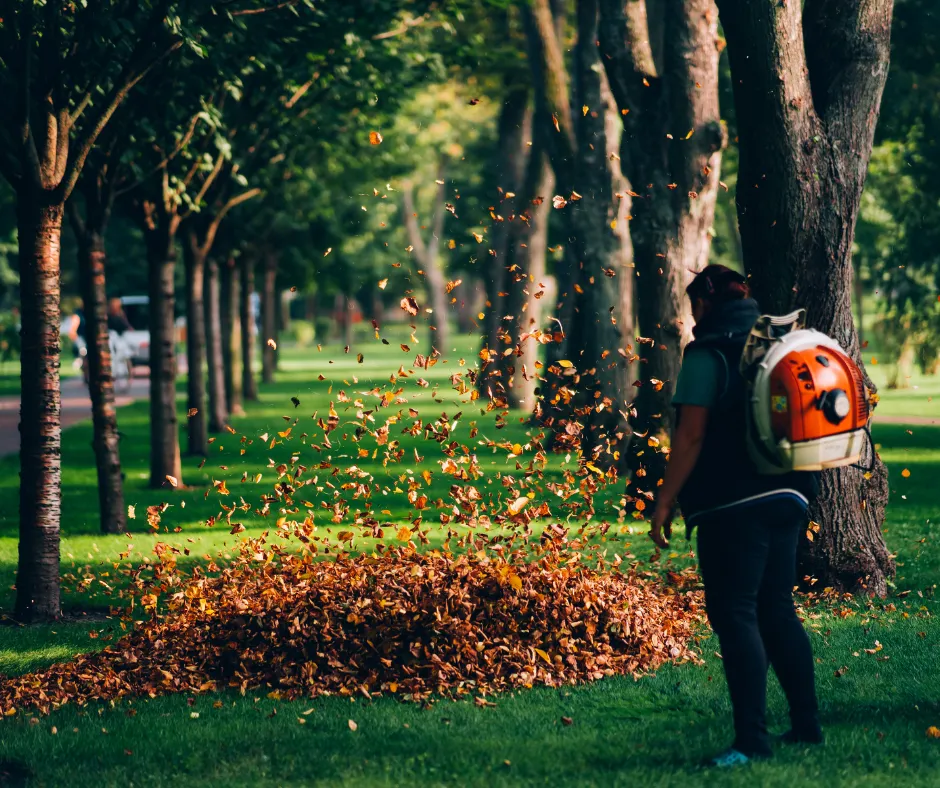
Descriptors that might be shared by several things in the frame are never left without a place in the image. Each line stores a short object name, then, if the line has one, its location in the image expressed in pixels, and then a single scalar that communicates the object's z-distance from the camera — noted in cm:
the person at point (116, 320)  3859
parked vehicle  4153
